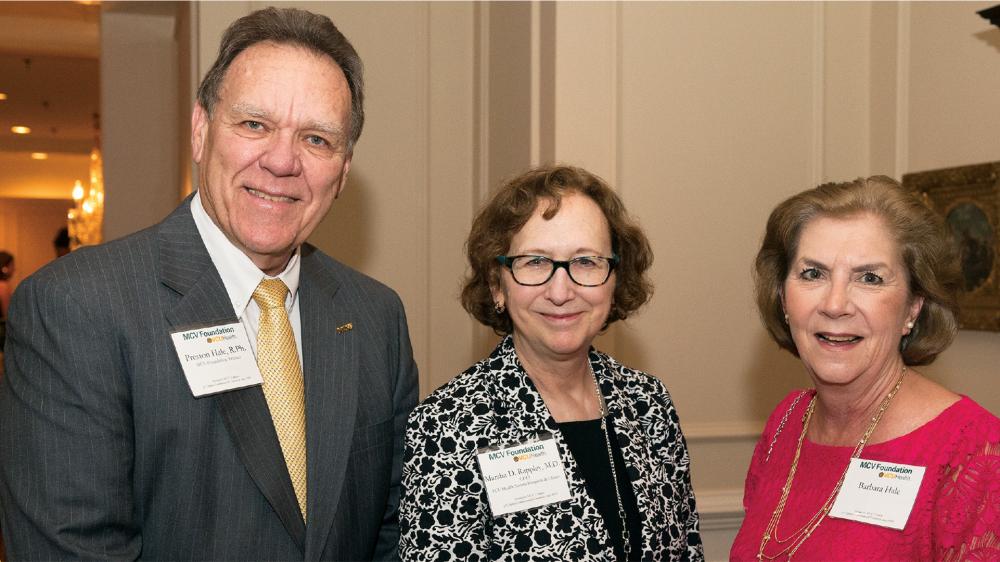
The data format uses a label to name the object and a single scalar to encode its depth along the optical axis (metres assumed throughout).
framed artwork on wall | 2.95
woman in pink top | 1.73
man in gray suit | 1.58
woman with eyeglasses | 1.90
